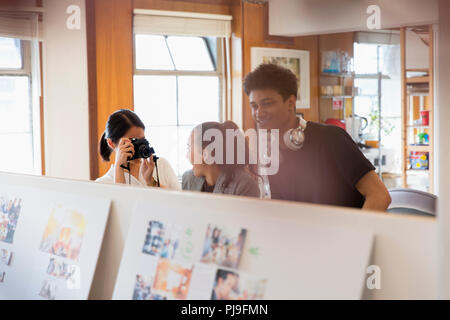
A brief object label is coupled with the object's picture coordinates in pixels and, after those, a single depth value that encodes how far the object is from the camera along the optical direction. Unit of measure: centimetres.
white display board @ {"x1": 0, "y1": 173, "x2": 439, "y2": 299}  85
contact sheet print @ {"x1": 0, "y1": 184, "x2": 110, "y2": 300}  120
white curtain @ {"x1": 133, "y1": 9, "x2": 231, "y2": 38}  514
